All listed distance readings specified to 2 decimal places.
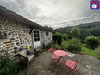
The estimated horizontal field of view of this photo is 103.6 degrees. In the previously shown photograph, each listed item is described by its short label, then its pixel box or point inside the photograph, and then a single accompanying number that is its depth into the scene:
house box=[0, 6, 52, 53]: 2.12
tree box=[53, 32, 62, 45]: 7.93
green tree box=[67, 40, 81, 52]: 4.70
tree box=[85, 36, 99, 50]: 6.91
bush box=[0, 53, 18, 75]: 1.39
